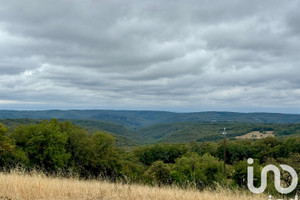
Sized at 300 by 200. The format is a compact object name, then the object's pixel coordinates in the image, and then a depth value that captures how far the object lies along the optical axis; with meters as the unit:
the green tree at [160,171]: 46.09
